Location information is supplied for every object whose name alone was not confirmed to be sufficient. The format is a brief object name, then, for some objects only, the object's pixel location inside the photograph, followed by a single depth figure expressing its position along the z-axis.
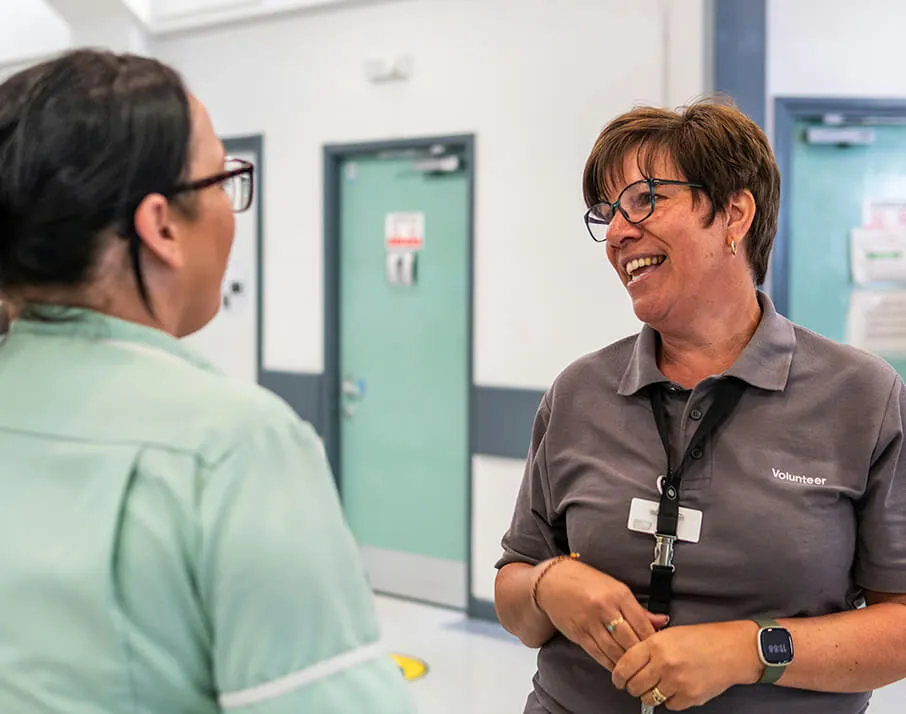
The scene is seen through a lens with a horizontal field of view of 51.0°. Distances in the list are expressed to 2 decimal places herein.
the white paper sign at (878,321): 3.98
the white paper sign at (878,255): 3.97
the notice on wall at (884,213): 3.99
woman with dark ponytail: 0.75
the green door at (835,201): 3.99
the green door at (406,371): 4.60
